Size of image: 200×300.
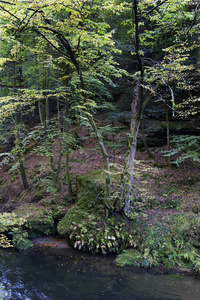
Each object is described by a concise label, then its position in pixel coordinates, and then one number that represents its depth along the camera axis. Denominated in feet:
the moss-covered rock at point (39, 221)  26.43
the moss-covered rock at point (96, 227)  21.85
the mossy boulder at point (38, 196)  35.09
